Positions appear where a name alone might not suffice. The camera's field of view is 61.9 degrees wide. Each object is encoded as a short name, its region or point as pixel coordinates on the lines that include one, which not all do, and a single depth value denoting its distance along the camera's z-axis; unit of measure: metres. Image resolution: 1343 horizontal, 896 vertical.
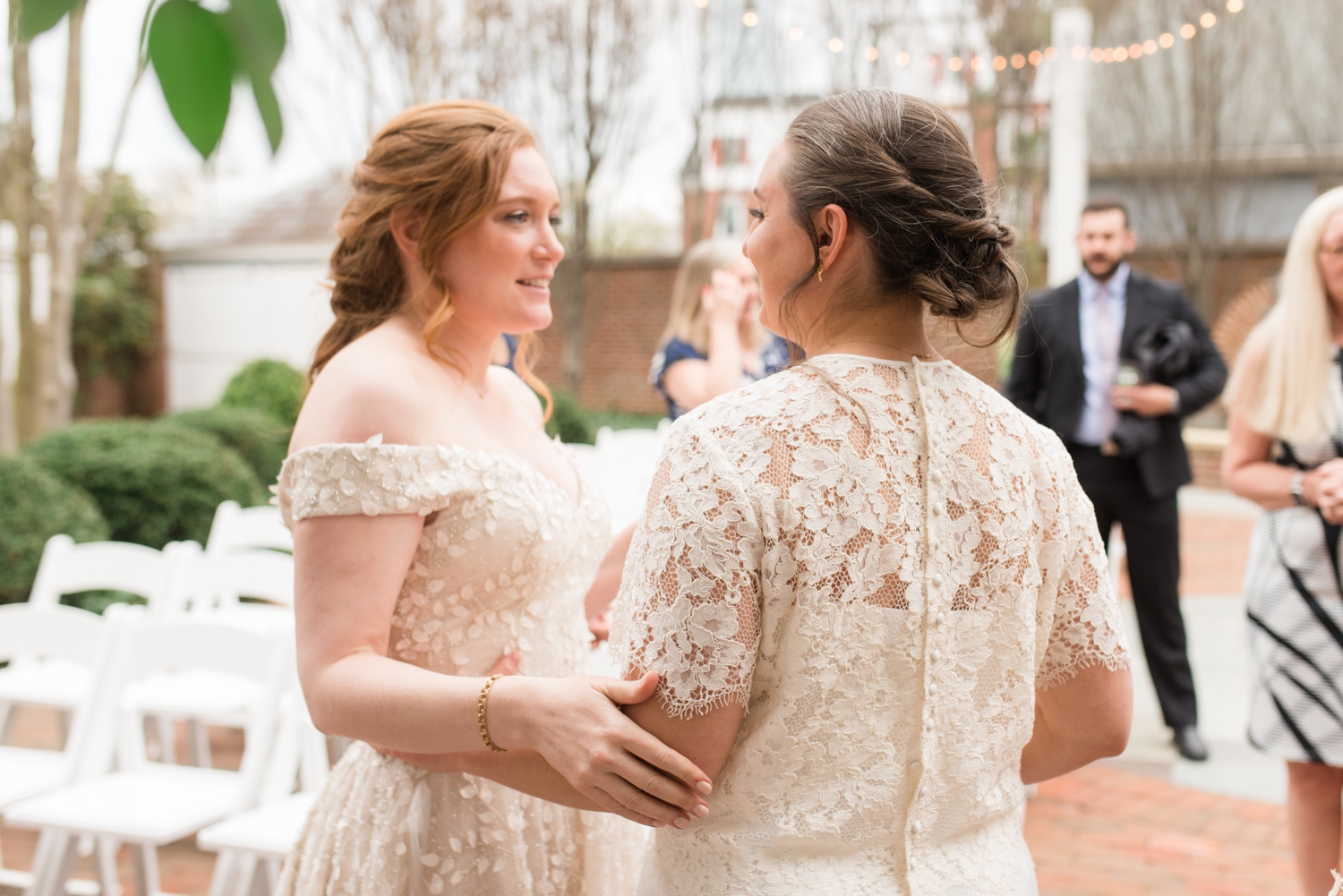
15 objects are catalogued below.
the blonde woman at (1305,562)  3.01
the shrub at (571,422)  11.82
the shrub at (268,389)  11.40
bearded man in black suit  5.06
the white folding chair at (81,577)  4.40
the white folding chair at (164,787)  3.11
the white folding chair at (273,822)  2.94
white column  9.83
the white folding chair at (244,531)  5.17
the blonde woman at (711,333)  4.77
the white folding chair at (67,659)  3.40
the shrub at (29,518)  5.96
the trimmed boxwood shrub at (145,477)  6.89
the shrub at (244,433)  8.76
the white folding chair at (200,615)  4.18
